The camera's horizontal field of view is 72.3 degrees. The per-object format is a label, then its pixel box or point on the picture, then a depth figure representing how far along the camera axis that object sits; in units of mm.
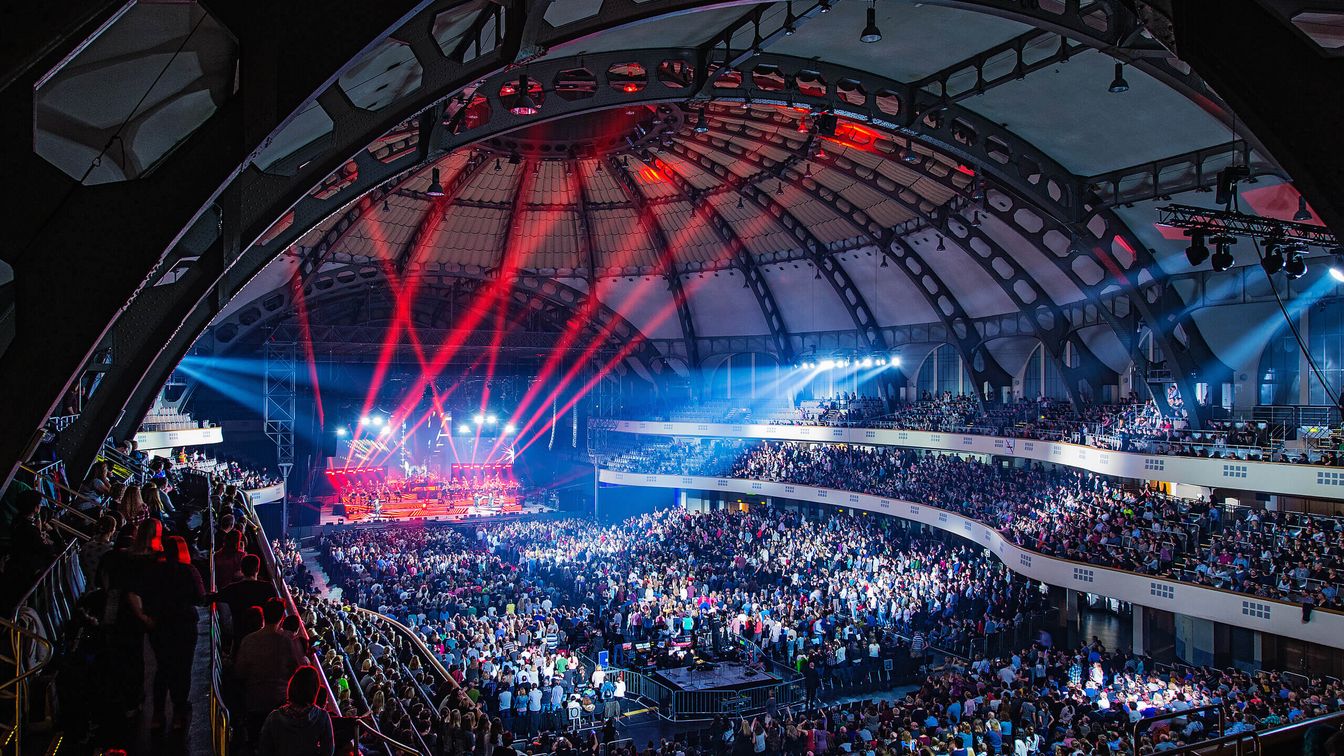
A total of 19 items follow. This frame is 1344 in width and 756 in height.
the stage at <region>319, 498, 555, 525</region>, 46656
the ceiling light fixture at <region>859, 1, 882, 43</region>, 15273
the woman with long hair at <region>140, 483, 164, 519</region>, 11133
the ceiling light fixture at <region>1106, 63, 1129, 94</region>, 16500
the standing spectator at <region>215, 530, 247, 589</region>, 7562
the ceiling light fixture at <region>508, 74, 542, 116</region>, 15500
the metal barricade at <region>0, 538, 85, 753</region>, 4777
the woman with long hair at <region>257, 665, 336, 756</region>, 4531
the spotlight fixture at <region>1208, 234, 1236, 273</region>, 17312
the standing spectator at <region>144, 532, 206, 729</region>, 5617
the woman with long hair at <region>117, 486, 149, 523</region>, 8773
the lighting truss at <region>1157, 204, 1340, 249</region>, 15422
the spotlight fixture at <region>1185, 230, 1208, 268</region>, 15905
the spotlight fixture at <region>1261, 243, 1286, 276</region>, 15750
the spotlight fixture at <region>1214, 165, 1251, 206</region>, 12523
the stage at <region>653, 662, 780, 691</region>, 20344
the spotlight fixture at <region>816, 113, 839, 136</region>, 20766
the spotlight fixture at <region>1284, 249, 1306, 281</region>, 17297
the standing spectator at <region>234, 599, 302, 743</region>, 5445
